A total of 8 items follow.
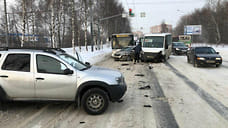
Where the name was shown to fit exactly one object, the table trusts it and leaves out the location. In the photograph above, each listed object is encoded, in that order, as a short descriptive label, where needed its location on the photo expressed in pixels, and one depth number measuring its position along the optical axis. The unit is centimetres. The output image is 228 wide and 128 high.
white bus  1659
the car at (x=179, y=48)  2541
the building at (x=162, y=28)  10088
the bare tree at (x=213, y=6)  4727
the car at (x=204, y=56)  1252
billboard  4681
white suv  457
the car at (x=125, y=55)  1883
